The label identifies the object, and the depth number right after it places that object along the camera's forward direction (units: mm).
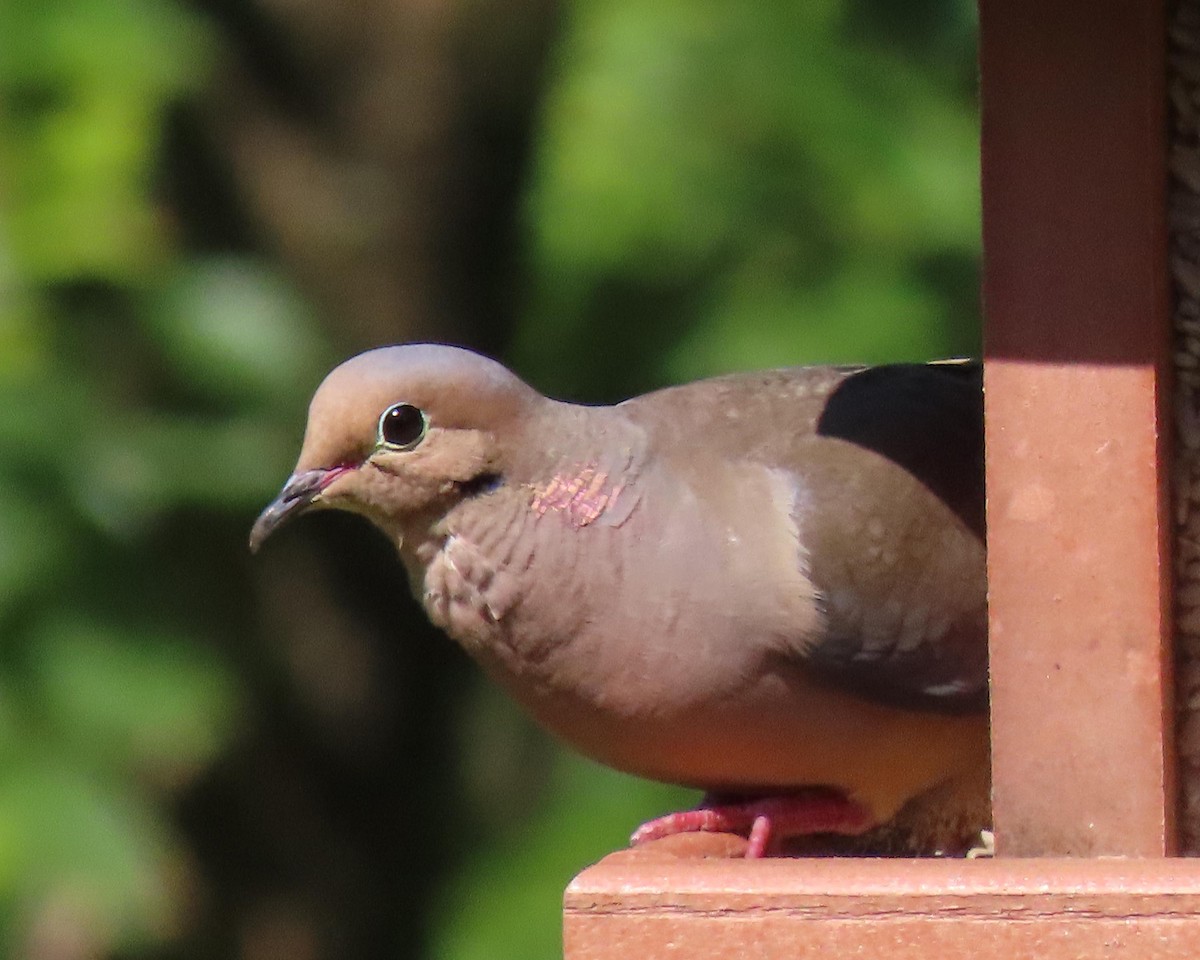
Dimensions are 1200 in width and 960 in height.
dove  5691
